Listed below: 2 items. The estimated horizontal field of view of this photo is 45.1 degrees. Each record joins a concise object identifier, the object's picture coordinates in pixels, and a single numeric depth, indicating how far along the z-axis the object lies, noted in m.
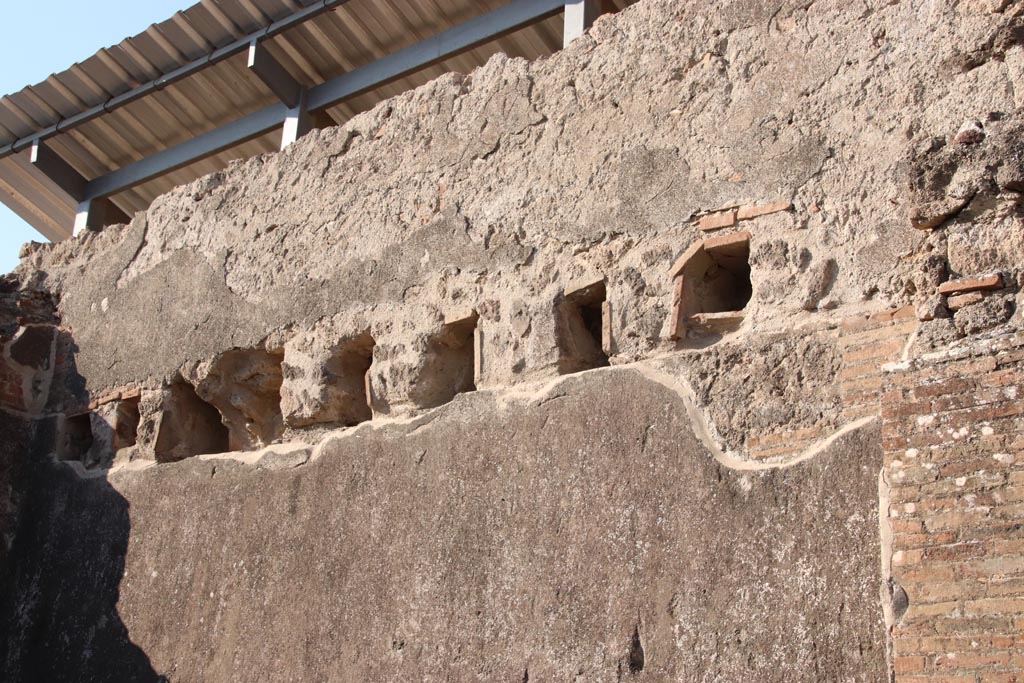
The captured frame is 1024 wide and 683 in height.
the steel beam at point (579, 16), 4.95
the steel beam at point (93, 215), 7.02
